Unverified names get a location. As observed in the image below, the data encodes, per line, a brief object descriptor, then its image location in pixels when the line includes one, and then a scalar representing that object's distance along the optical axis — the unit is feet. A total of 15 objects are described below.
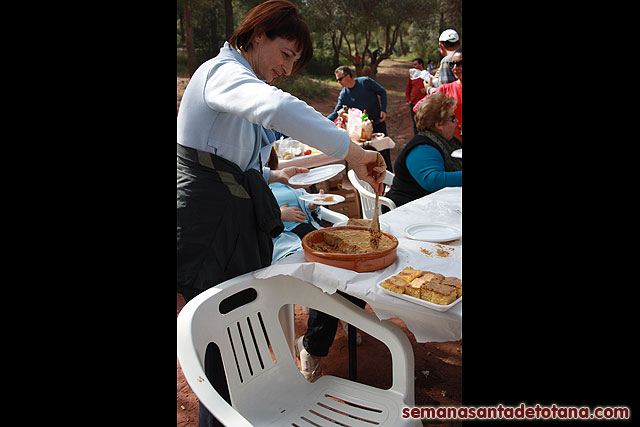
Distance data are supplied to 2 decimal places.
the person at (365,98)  21.70
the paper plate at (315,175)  7.84
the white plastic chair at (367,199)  10.21
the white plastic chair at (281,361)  5.13
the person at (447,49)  18.00
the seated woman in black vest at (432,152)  9.42
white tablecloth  4.47
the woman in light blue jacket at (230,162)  5.04
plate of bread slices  4.40
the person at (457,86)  13.79
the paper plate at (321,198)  7.70
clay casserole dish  5.24
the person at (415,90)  28.89
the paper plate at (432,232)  6.29
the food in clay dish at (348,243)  5.52
